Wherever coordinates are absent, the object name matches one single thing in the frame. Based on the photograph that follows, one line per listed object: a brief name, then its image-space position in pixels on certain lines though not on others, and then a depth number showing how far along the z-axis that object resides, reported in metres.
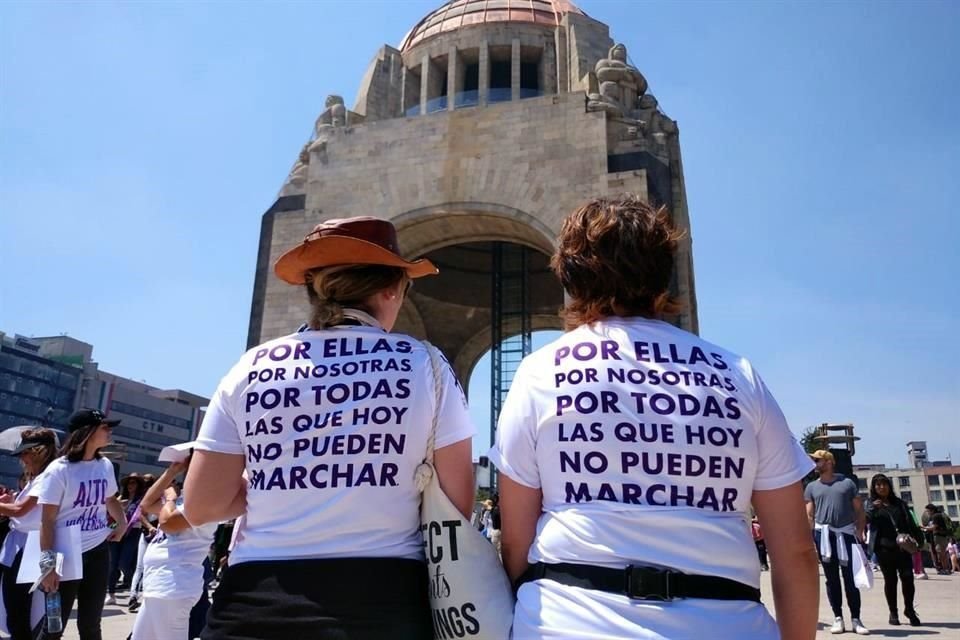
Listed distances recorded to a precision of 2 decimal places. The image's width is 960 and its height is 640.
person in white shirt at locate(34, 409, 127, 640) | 4.05
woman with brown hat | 1.60
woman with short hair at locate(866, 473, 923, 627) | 6.64
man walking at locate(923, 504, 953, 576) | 14.55
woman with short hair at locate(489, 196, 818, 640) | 1.43
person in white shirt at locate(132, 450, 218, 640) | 3.58
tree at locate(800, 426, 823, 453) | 36.01
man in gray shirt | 6.01
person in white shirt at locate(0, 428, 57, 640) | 4.27
